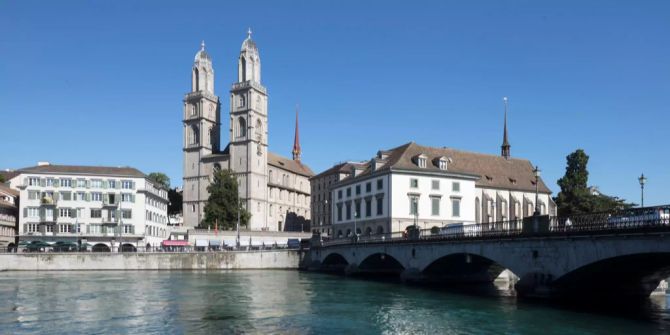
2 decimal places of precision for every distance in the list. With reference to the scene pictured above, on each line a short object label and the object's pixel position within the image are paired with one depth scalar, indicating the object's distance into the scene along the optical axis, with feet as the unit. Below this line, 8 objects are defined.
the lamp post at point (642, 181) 119.55
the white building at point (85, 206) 313.32
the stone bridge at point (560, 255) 103.24
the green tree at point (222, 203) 368.07
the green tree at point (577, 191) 286.87
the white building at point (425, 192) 255.09
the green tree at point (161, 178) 504.02
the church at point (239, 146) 423.23
